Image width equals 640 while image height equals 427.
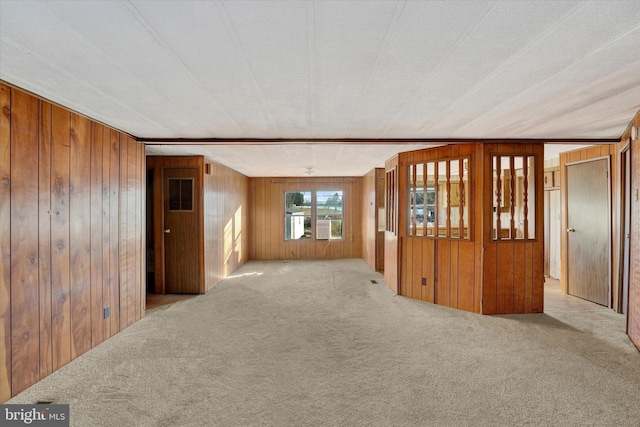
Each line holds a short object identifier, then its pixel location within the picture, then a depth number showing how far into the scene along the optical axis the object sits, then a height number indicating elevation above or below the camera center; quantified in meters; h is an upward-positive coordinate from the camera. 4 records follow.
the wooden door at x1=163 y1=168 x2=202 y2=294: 4.92 -0.27
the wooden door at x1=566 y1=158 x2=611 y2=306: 4.11 -0.27
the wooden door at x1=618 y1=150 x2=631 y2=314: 3.60 -0.24
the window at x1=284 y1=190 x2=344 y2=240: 8.20 -0.05
